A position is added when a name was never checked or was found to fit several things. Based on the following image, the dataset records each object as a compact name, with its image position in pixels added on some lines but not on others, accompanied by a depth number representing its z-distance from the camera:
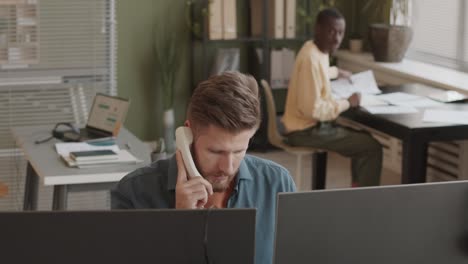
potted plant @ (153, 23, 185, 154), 6.50
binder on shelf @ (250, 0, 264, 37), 6.50
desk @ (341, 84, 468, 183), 4.36
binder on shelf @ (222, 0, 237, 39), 6.36
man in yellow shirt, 5.01
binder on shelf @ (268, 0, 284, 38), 6.44
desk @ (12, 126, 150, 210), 3.71
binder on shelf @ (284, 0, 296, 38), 6.47
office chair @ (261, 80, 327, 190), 5.20
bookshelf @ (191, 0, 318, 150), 6.46
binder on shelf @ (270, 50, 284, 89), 6.54
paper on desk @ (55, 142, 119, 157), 4.02
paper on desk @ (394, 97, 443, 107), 4.86
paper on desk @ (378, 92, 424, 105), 4.98
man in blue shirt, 2.24
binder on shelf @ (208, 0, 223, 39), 6.33
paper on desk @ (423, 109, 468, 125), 4.45
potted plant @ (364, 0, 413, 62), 6.07
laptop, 4.38
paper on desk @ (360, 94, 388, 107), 4.88
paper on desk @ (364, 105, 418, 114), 4.67
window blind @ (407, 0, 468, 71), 5.93
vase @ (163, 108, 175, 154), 6.40
